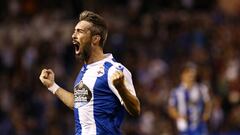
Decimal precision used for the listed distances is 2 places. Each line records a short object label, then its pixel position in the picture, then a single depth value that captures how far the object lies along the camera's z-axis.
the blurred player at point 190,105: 27.26
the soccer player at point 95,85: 13.64
